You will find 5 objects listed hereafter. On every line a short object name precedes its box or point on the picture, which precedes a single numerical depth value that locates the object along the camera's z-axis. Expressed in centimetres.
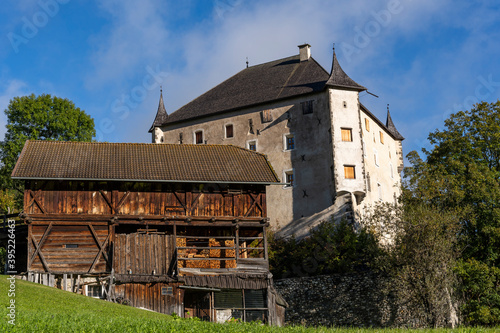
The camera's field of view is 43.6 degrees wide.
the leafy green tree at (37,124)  4888
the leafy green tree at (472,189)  3634
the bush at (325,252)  3569
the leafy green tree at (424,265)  2962
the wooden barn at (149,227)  2867
